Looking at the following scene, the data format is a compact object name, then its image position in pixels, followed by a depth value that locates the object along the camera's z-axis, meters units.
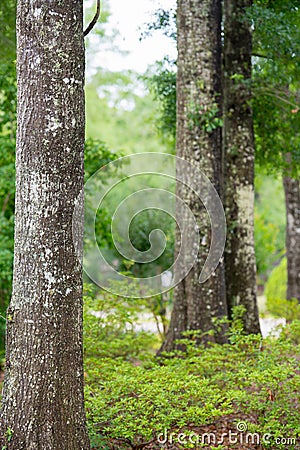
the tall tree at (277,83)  6.53
